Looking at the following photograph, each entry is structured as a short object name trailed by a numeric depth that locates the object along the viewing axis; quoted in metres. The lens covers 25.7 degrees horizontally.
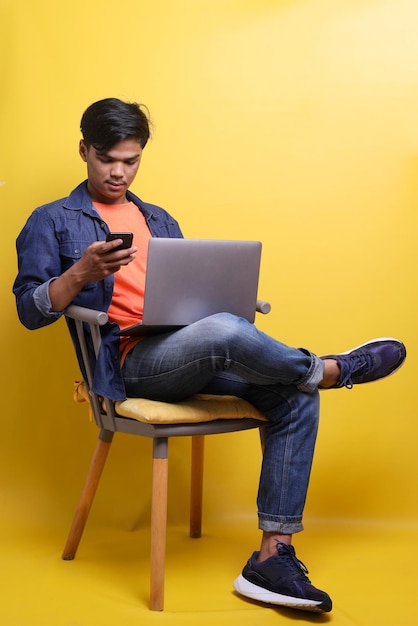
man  2.07
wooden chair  2.10
